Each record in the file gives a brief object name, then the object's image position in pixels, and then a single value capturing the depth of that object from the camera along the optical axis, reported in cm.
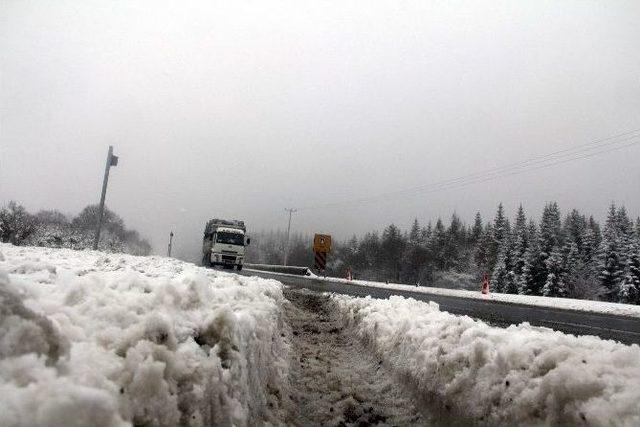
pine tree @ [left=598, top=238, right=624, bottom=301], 5540
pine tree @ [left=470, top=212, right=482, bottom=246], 11519
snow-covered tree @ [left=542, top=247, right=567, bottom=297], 5741
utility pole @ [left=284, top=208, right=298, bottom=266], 6591
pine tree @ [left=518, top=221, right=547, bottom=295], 6034
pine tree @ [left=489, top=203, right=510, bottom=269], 8550
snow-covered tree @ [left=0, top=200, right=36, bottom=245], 3928
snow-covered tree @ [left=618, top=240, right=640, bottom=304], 5058
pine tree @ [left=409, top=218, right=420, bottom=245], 11541
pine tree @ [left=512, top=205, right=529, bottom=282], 6494
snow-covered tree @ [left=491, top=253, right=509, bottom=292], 6762
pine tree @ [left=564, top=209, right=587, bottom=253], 7230
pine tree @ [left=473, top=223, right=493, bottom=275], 8888
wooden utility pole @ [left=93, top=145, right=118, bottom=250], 2077
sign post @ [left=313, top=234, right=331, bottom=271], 3325
